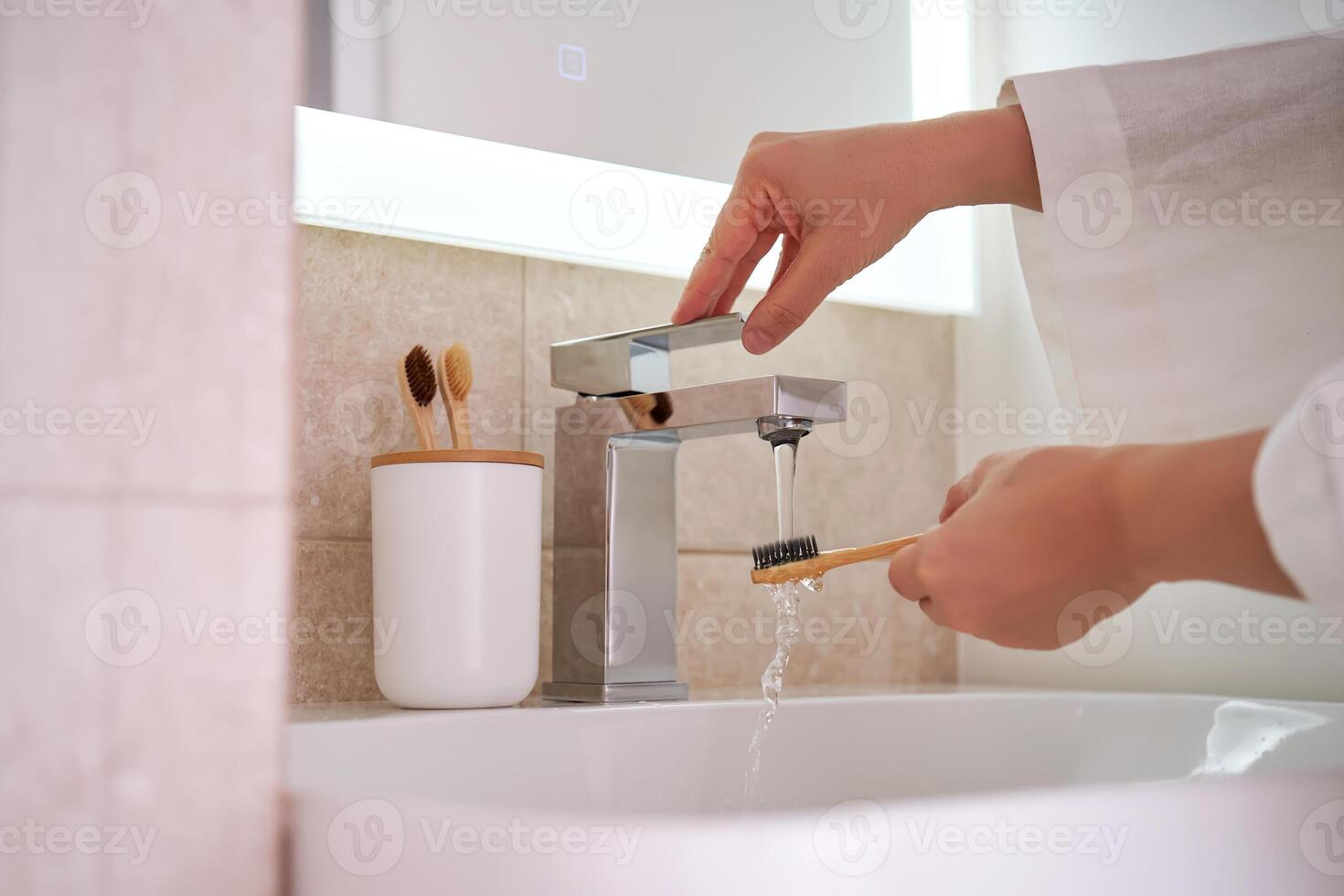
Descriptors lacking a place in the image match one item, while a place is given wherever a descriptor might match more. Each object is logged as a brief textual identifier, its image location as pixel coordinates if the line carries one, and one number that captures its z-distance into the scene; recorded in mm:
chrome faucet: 673
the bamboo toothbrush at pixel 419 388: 646
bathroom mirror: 695
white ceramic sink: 298
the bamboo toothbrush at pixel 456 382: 649
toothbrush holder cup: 600
